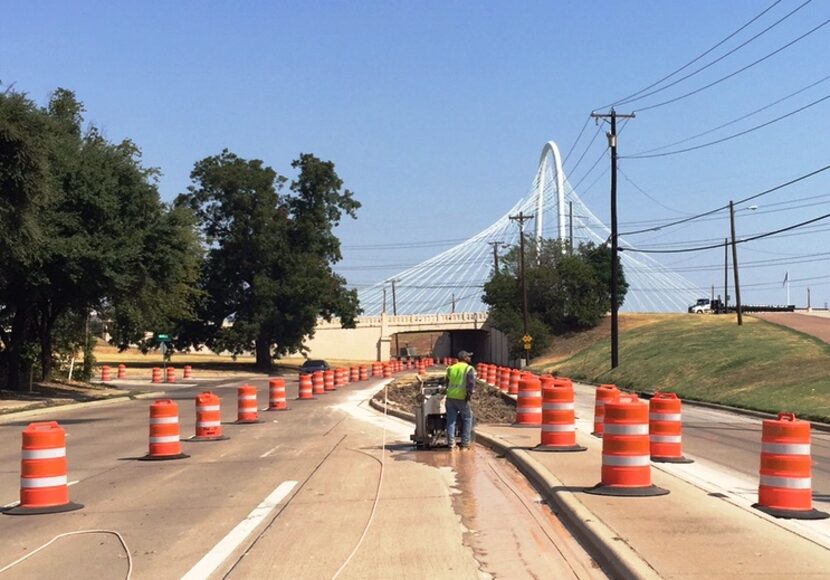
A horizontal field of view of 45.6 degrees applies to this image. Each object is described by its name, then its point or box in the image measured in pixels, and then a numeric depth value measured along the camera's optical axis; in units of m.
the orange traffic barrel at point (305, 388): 37.66
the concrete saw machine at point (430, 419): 17.16
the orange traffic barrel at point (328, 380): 46.22
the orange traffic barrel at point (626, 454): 11.04
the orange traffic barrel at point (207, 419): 20.38
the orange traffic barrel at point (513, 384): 36.40
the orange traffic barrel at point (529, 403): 21.48
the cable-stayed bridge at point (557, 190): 95.69
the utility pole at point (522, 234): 81.54
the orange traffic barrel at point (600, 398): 17.20
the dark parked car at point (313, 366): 71.00
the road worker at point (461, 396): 16.34
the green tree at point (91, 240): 32.69
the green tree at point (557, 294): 94.31
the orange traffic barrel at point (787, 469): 10.05
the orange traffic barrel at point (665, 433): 15.15
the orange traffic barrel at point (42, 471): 11.32
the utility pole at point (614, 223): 51.28
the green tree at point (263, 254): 76.88
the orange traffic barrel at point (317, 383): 43.84
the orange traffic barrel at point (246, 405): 25.17
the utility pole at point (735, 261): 61.22
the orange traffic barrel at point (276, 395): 30.66
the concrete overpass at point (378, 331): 121.81
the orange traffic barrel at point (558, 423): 15.73
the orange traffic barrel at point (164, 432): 16.52
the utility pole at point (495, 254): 104.39
